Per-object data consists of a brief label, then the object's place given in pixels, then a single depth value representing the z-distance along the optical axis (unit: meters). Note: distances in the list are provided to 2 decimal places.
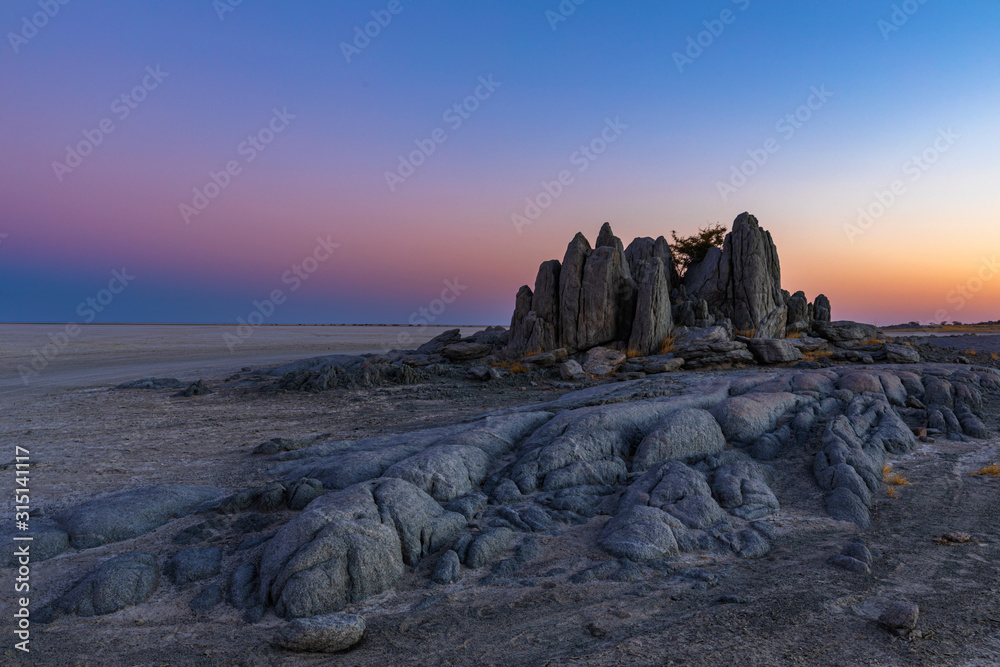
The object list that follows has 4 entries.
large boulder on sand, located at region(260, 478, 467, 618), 6.83
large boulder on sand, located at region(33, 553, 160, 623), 6.77
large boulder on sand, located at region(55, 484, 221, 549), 8.69
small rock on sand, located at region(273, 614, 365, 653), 5.80
